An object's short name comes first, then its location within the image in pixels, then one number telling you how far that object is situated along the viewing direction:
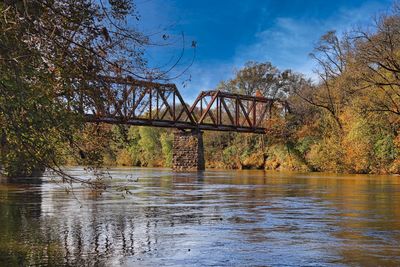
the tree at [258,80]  77.06
